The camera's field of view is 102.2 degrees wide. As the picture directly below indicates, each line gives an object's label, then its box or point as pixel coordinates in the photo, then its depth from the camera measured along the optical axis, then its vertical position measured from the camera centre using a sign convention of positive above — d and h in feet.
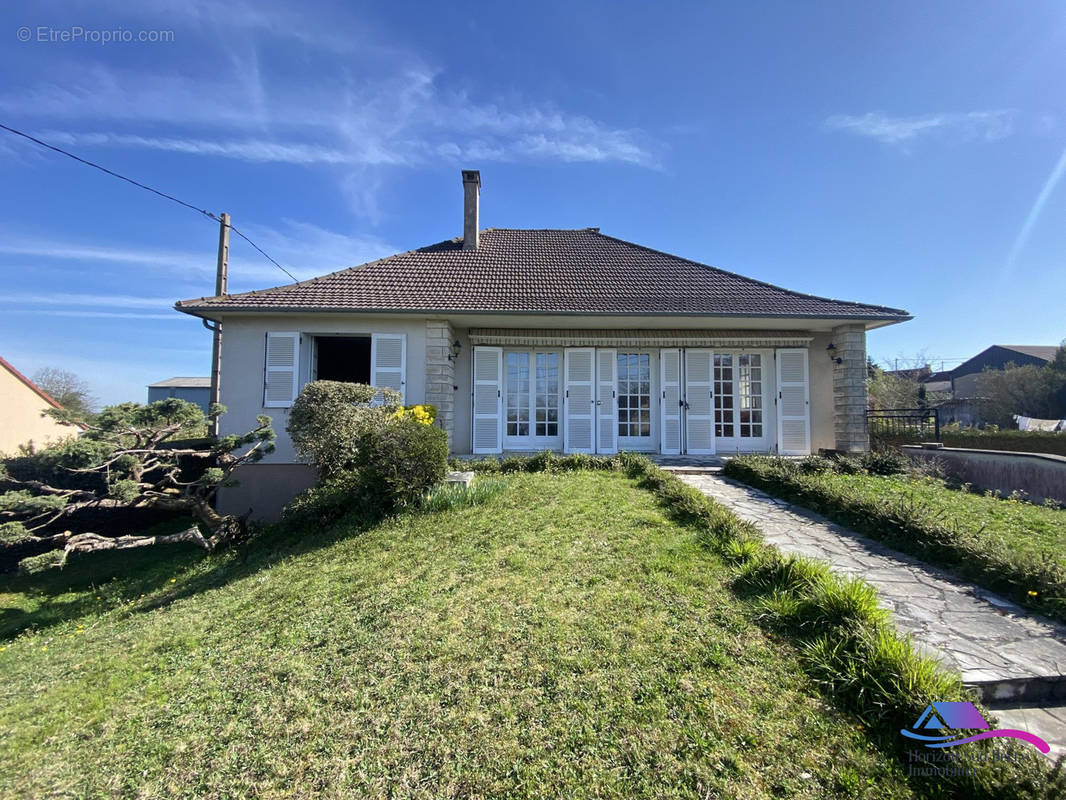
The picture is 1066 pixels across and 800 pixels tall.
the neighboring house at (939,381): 115.61 +11.13
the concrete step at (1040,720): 6.84 -5.06
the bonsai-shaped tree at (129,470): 17.92 -2.72
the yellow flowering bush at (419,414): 22.27 +0.21
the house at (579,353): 27.71 +4.69
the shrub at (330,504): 20.44 -4.14
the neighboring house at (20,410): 38.42 +0.45
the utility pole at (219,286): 28.16 +9.43
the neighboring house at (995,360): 96.27 +14.46
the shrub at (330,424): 20.08 -0.32
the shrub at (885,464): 25.16 -2.53
